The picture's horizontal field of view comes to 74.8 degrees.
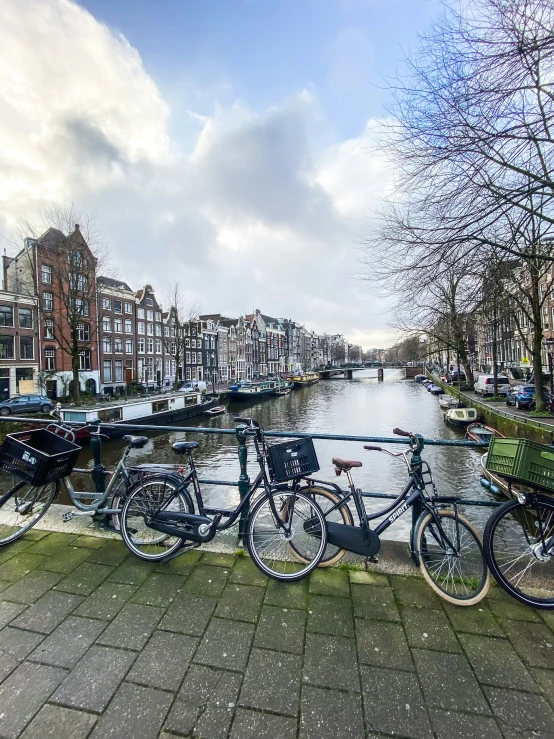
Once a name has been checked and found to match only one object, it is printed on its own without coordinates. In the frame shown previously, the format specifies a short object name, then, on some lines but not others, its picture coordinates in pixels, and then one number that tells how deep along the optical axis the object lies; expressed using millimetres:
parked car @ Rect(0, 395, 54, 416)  20734
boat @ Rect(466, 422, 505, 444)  13991
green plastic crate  2352
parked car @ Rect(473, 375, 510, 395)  28094
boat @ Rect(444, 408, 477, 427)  21062
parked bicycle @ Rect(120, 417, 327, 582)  2607
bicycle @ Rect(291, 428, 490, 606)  2439
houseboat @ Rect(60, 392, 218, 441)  19266
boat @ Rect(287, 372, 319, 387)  63731
